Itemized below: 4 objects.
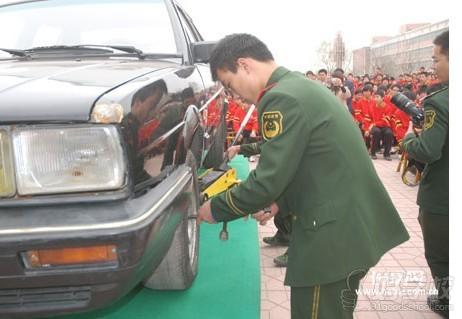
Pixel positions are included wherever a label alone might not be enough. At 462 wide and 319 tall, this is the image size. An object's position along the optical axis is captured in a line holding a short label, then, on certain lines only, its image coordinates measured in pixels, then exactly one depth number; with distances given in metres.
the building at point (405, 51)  50.41
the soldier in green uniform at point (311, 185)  1.58
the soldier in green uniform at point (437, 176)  2.29
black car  1.37
